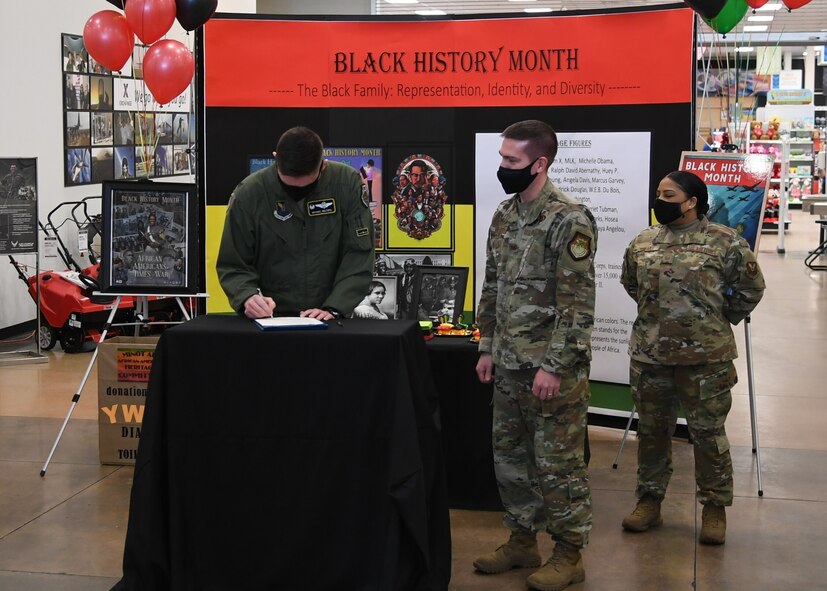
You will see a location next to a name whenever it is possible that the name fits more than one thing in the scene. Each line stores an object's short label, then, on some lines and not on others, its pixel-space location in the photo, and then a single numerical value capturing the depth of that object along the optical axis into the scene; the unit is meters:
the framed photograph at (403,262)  5.48
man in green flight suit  3.63
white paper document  3.21
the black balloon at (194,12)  5.61
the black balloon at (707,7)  4.89
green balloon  5.41
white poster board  5.39
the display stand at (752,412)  4.86
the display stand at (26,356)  7.91
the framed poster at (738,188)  4.93
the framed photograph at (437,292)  4.80
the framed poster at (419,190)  5.52
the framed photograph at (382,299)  4.94
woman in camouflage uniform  4.02
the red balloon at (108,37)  6.11
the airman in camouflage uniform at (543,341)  3.41
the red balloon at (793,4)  5.79
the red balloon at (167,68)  6.25
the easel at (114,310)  5.07
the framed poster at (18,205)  7.95
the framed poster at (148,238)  5.18
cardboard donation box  5.19
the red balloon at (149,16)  5.86
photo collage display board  9.82
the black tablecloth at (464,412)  4.41
